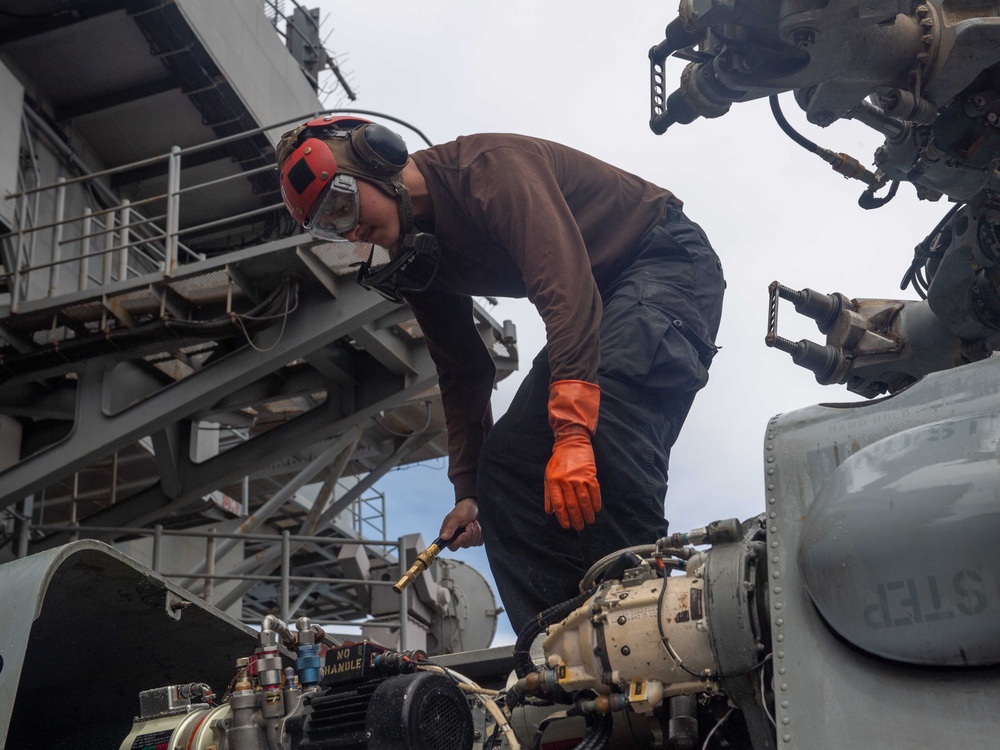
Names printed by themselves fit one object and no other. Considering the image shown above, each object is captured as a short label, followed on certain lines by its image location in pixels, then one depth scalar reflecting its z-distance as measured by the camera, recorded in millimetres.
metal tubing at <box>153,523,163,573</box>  9547
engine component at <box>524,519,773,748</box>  2529
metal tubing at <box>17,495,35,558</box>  9969
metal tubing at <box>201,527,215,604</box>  10453
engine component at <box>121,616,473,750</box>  2707
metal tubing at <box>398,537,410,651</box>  9094
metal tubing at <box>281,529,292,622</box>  9179
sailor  3412
